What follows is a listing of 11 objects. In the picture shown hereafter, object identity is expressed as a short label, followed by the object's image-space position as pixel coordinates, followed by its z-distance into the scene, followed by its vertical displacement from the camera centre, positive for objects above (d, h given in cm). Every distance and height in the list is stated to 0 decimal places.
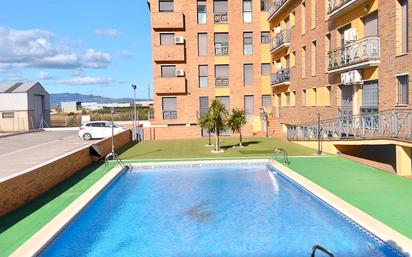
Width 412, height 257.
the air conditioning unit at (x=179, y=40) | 3628 +637
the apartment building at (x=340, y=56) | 1712 +275
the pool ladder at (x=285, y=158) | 1884 -240
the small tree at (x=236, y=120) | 2402 -62
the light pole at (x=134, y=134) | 3297 -187
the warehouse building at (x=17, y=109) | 4562 +57
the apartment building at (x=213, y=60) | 3722 +459
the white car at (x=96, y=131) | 3266 -148
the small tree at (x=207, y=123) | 2292 -73
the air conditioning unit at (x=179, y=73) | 3672 +343
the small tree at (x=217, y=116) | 2281 -34
